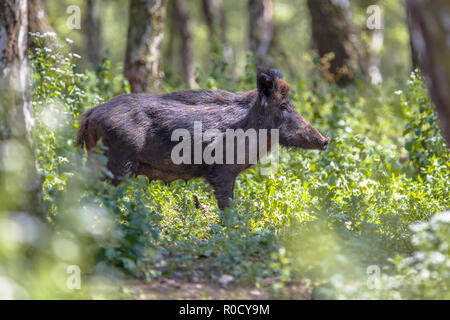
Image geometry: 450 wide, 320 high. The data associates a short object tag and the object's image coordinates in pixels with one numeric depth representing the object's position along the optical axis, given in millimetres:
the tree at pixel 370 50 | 14641
